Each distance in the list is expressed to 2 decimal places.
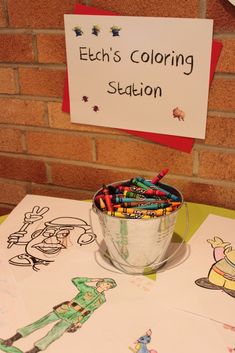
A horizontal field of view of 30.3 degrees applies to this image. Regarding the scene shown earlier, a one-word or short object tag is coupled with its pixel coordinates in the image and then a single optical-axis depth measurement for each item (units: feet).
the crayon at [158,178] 2.49
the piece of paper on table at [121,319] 1.92
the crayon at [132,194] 2.42
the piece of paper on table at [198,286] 2.11
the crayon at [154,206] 2.30
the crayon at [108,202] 2.31
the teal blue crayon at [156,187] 2.42
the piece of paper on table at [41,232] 2.53
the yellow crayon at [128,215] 2.22
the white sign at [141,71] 2.75
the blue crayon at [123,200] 2.37
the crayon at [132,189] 2.46
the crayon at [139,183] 2.49
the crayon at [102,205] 2.33
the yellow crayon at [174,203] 2.34
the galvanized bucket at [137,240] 2.20
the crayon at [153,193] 2.43
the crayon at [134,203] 2.34
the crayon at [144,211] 2.25
